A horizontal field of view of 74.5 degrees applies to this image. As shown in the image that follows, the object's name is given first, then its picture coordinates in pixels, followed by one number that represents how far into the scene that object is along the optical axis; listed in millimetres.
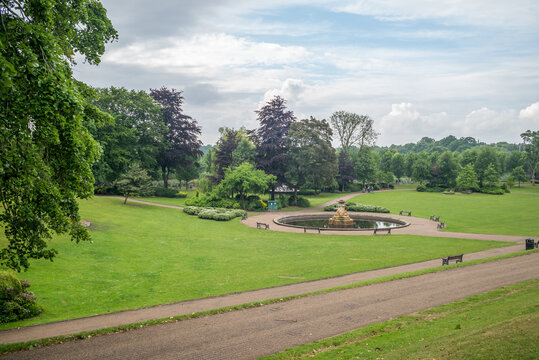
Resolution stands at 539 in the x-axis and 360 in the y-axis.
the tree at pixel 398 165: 99562
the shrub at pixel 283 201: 51609
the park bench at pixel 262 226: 33094
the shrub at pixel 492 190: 72344
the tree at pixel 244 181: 45031
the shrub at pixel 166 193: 56688
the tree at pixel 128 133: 46938
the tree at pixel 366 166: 83688
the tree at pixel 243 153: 50719
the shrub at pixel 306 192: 74938
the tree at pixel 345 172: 78688
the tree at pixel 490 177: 77219
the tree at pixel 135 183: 39781
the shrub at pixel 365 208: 46250
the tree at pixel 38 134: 7711
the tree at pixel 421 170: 85619
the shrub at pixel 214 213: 38469
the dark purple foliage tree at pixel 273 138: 52156
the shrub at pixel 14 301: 11820
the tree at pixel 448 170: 83062
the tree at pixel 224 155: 53531
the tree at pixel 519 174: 87750
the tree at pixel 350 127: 83500
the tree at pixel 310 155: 50312
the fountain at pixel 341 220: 36094
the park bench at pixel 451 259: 19494
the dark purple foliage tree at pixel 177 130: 59719
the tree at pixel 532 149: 95938
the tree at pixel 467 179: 76375
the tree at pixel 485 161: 82488
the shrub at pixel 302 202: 53828
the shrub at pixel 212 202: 45625
